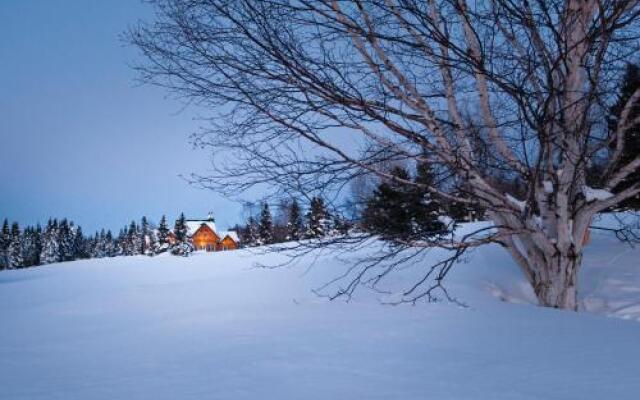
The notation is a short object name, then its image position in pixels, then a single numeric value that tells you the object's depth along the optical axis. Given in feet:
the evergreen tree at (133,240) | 280.70
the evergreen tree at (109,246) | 319.84
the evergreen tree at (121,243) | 318.57
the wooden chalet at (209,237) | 230.48
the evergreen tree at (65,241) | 276.00
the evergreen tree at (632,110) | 16.40
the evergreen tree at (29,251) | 268.62
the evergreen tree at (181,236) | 154.75
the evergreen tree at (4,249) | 236.22
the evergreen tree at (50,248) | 265.34
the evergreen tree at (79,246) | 300.69
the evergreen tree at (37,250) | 270.46
